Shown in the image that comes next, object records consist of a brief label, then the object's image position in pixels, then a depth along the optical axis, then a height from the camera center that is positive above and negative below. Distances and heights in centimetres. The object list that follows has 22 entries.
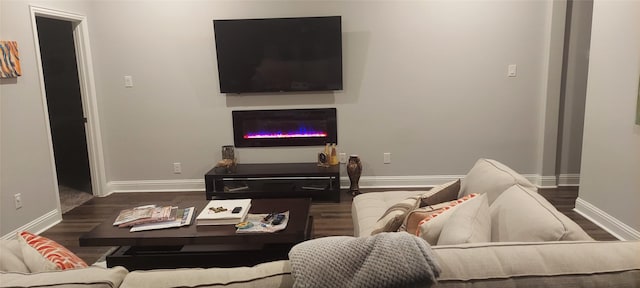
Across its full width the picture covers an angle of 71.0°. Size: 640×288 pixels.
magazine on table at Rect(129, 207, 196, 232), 278 -88
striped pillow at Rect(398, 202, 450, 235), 197 -62
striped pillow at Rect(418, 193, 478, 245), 175 -59
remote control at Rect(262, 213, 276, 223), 286 -87
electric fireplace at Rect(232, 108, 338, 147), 480 -51
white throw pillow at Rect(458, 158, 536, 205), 225 -55
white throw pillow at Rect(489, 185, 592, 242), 153 -54
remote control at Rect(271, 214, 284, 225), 280 -87
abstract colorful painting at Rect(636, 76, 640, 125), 310 -30
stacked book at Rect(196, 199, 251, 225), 281 -84
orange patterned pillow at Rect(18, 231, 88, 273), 143 -55
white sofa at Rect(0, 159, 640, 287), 120 -52
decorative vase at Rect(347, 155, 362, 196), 461 -92
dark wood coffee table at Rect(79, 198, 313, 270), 266 -95
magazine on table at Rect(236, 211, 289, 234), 271 -88
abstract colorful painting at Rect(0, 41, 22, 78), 345 +21
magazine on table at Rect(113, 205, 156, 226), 288 -85
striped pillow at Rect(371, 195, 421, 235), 205 -65
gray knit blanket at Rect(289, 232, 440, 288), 113 -48
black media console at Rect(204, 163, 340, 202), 452 -105
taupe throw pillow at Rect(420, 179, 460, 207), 228 -61
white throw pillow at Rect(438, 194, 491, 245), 156 -55
